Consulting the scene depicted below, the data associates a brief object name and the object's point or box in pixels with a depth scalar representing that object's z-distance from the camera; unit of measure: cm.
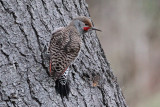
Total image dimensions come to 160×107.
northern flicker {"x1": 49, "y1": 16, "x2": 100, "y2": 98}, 569
